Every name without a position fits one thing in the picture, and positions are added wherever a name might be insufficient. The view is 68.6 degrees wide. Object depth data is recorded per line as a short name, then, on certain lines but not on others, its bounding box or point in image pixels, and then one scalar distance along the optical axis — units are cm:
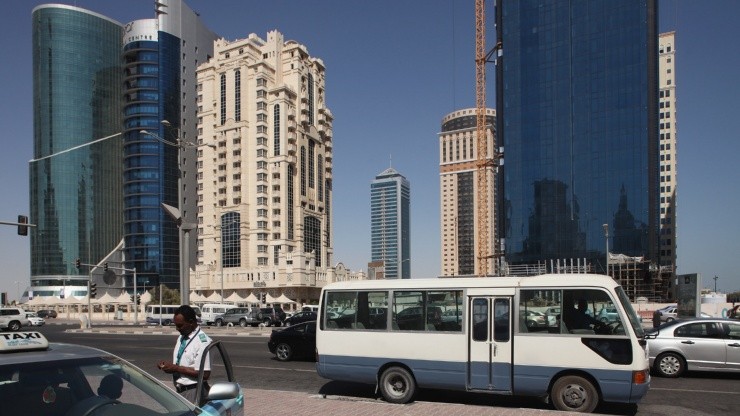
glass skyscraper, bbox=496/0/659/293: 10338
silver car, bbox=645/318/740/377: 1304
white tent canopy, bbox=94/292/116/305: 6035
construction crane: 10062
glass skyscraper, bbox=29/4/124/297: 12562
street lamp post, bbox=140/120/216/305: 1542
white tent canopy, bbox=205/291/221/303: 7116
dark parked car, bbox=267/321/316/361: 1766
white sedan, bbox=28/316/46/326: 4514
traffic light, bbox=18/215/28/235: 2627
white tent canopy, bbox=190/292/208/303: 9134
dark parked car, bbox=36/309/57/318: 7238
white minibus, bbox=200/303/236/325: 4612
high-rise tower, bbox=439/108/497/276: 18962
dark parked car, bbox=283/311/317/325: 3325
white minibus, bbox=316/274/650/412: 904
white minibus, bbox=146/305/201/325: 5017
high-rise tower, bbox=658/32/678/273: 14025
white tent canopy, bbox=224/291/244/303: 6170
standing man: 586
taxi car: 349
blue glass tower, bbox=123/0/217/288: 11294
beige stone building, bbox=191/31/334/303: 9631
